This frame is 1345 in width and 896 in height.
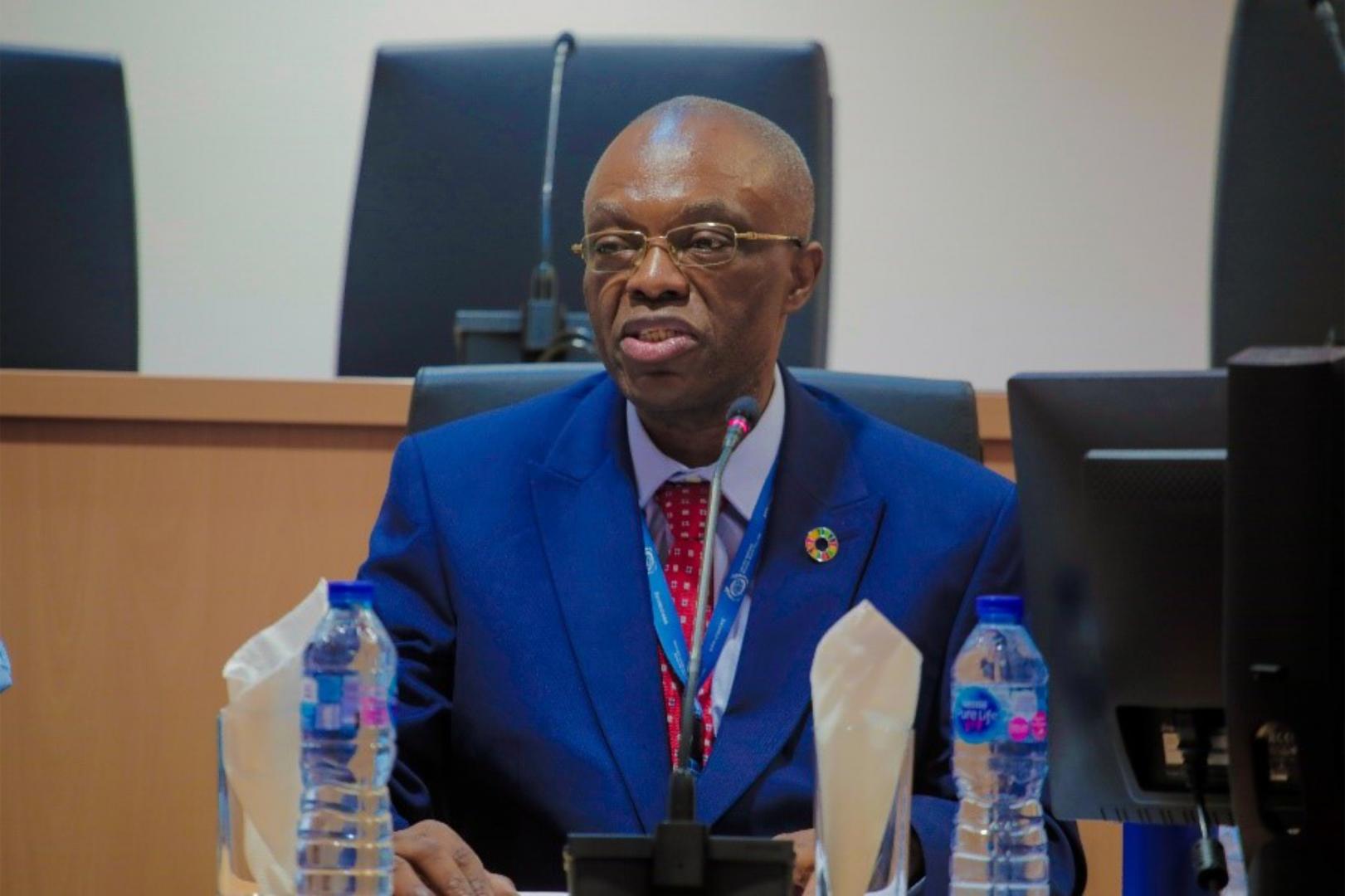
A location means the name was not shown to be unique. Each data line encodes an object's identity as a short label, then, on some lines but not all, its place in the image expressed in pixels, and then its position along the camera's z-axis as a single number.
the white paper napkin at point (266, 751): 4.54
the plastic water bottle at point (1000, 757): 4.57
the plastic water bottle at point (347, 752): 4.52
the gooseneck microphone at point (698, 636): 4.43
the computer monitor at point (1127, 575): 4.54
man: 4.97
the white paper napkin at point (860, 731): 4.52
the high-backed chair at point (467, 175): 5.88
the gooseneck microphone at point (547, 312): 5.73
